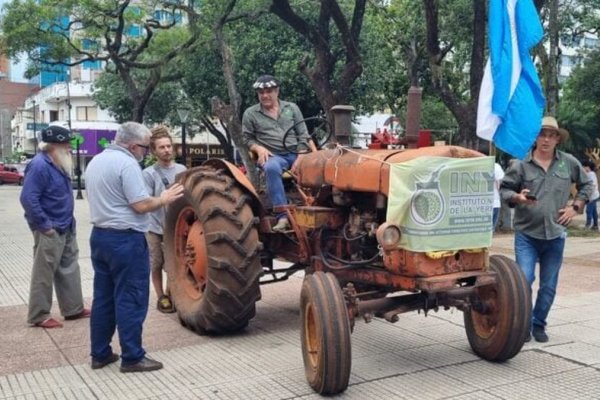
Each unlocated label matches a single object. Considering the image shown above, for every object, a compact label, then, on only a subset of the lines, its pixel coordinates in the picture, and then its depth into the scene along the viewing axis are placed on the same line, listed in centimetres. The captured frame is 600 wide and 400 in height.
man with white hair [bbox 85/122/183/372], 514
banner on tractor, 462
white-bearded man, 658
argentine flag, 586
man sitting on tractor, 653
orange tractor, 470
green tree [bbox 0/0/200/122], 2214
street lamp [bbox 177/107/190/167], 2064
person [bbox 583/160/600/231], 1715
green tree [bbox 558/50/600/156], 3178
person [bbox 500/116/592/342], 588
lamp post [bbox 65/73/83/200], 3052
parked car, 4803
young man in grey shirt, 708
